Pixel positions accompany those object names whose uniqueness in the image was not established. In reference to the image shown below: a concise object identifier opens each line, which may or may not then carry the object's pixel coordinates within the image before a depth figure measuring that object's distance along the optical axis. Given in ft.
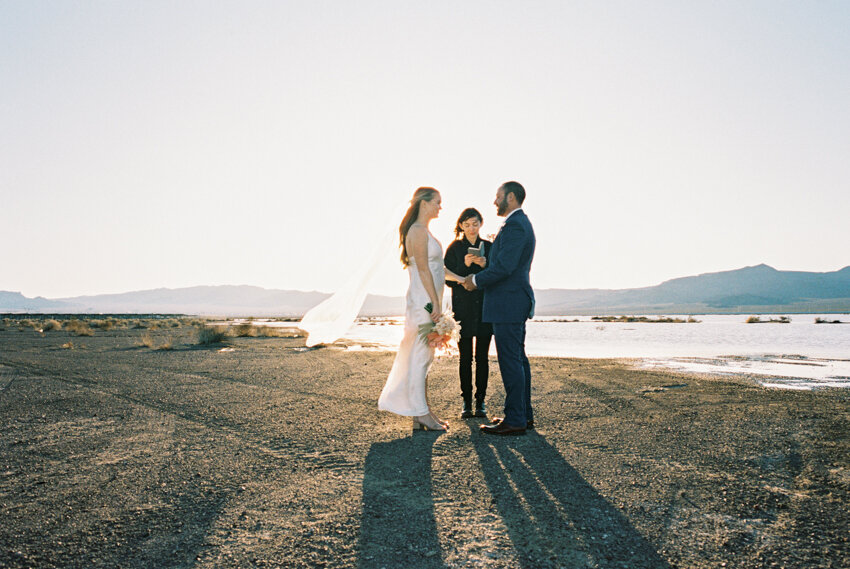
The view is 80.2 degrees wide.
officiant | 20.61
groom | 17.06
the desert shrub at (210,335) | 68.74
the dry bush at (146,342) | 63.98
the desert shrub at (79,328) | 94.09
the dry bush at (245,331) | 89.66
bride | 18.22
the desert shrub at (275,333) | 90.76
